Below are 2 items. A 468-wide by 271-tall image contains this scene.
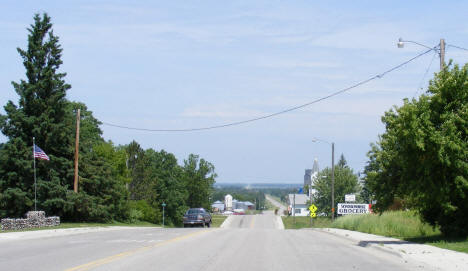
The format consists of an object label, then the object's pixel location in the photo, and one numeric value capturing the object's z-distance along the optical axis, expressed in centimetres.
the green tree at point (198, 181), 12612
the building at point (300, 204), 15875
